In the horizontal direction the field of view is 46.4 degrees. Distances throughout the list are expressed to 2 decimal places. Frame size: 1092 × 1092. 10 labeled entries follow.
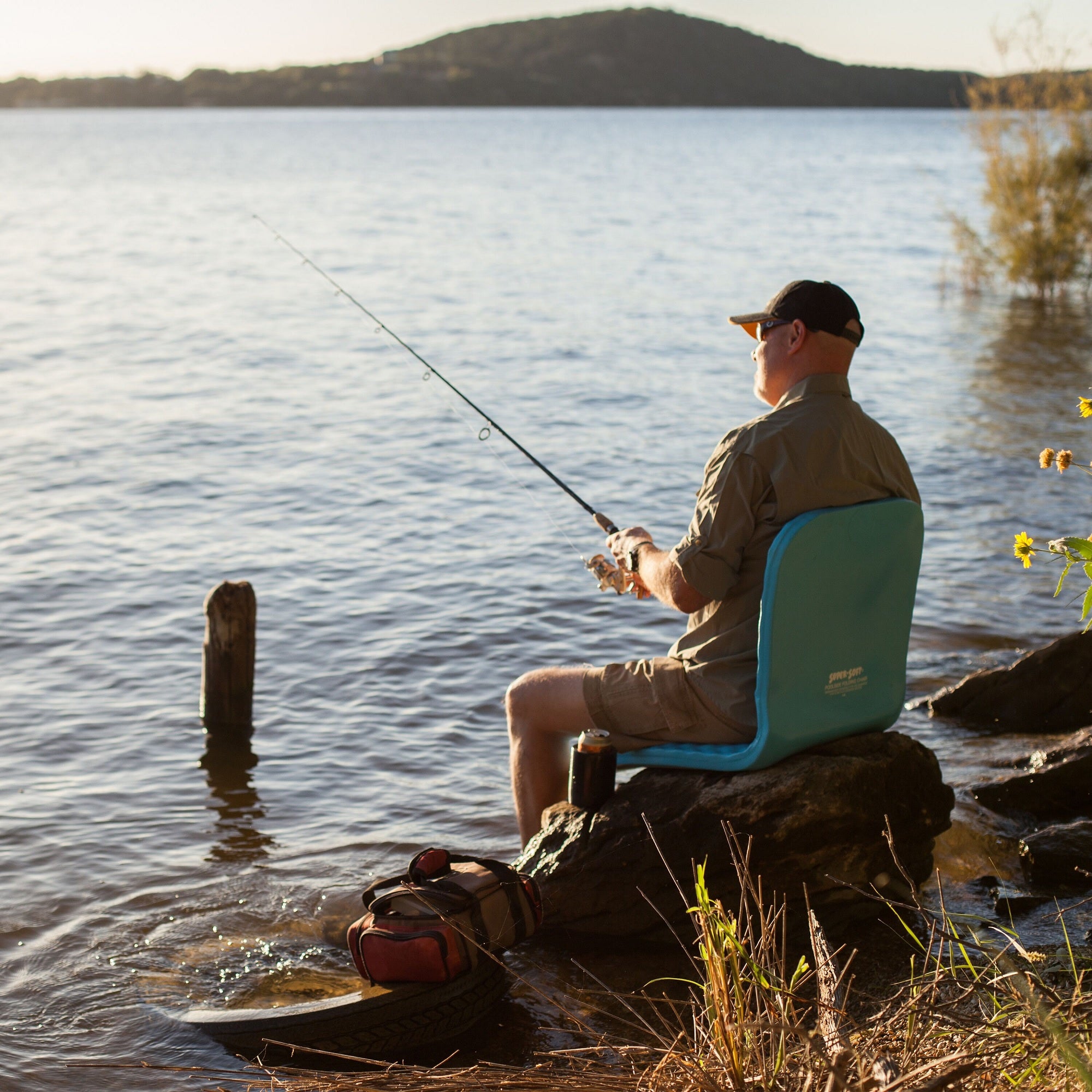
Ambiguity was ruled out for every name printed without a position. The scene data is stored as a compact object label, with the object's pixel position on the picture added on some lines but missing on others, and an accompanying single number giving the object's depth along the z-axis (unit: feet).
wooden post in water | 19.17
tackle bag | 11.32
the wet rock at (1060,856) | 13.96
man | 11.66
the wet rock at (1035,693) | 18.53
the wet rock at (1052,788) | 15.81
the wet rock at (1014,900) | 13.60
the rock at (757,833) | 12.35
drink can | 12.62
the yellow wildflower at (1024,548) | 10.45
